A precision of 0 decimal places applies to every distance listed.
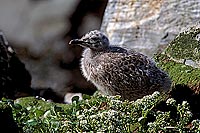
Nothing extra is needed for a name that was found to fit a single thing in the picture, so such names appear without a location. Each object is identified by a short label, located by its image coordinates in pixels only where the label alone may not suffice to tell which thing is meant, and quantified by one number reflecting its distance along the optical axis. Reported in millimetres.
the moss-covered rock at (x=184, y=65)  7336
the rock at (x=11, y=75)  13391
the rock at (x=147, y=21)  11984
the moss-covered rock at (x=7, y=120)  5289
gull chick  7312
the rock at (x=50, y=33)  15187
